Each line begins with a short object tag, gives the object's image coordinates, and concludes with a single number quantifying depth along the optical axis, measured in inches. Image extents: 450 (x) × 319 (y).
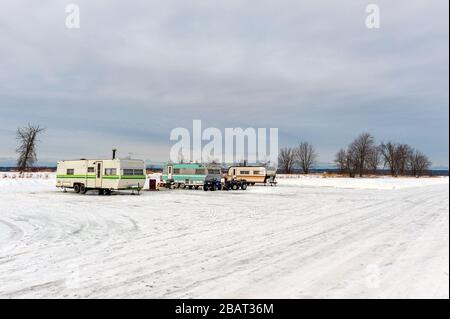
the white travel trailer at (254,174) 2151.8
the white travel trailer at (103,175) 1151.6
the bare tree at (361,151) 4539.9
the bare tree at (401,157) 5086.6
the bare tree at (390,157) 5064.0
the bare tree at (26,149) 2401.6
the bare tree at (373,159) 4594.0
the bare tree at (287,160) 5300.2
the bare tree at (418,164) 5436.5
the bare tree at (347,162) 4544.8
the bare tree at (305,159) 5289.9
